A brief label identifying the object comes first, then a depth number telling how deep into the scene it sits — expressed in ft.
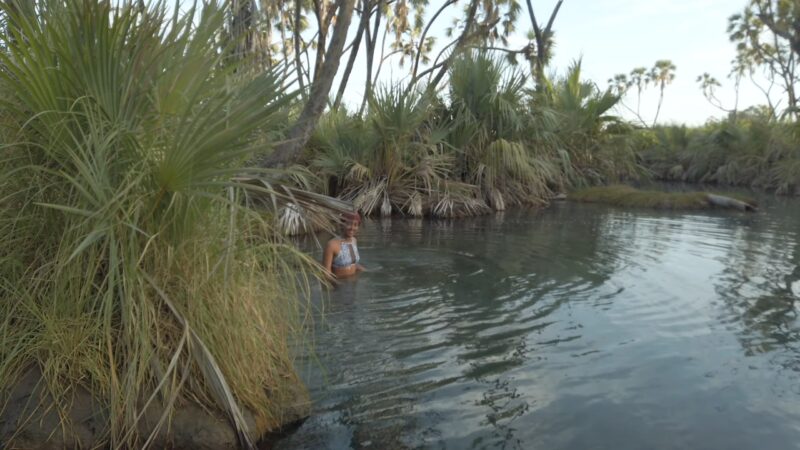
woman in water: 24.90
